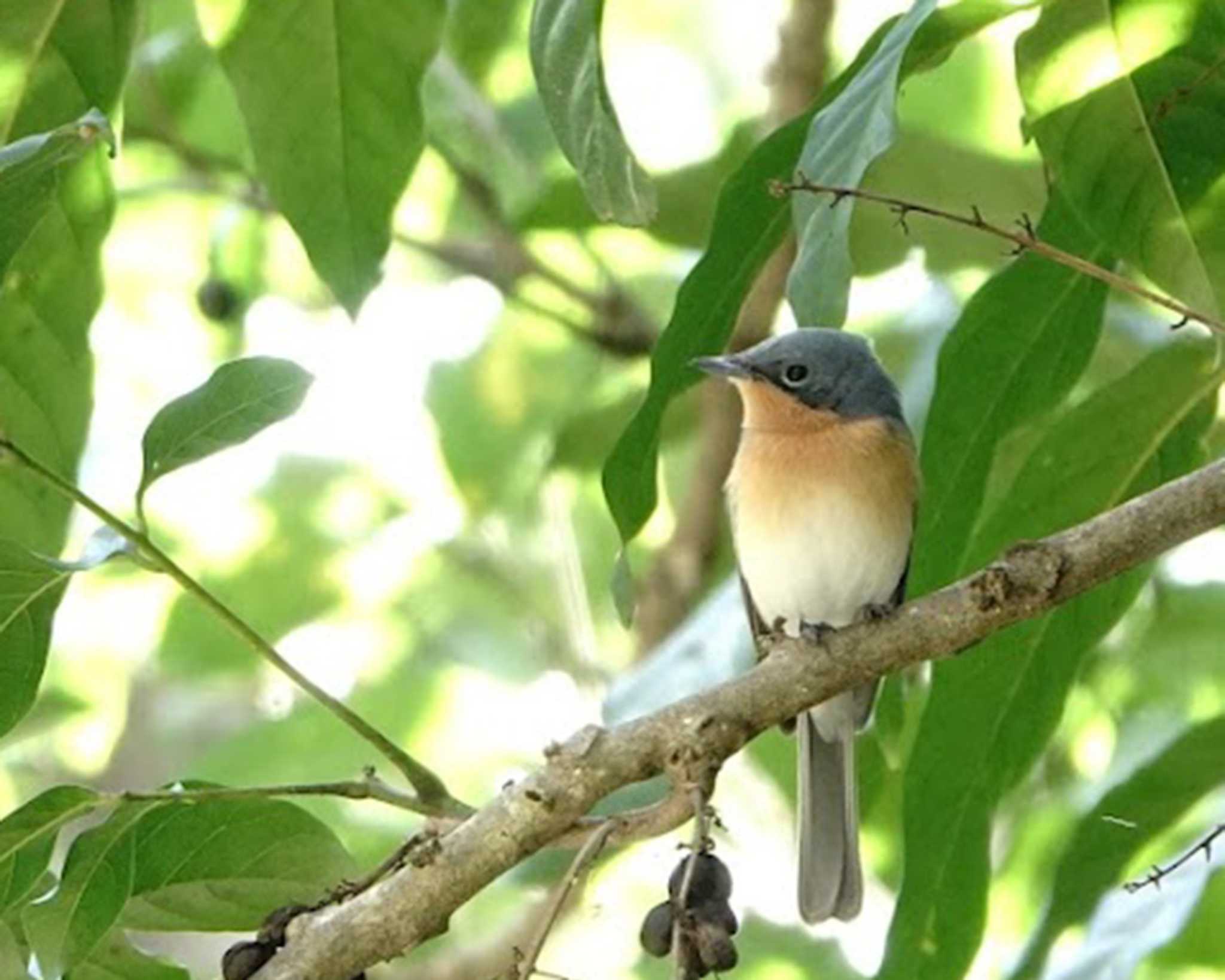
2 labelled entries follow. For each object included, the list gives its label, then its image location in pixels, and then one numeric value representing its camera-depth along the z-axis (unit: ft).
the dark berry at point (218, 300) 36.29
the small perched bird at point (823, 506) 27.99
